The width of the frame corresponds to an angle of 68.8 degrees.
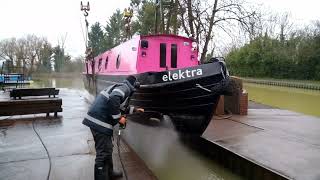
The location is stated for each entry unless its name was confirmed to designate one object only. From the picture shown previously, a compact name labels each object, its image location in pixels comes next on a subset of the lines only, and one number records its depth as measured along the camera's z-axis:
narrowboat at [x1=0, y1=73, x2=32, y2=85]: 13.42
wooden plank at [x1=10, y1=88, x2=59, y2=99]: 7.96
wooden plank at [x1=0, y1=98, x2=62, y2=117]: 6.41
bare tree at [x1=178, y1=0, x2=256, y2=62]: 10.17
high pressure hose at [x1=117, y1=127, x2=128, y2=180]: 3.49
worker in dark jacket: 3.15
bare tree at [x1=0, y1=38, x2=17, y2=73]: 33.29
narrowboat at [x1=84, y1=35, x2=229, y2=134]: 4.66
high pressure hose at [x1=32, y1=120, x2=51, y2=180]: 3.47
